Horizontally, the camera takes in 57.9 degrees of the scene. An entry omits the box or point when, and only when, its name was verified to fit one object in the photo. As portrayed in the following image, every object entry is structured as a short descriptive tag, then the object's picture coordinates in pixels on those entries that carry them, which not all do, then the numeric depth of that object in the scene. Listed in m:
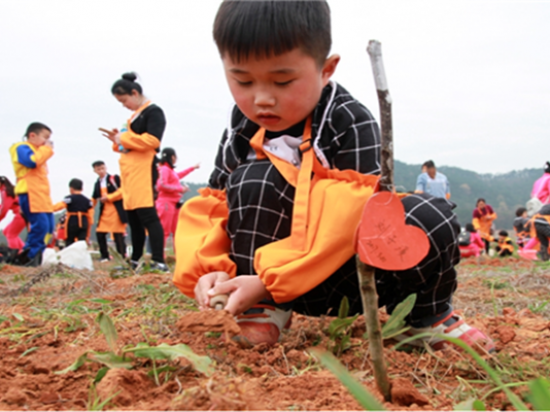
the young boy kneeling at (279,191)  1.20
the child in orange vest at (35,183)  5.74
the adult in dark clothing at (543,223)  6.41
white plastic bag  5.09
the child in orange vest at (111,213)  7.09
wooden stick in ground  0.74
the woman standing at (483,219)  11.48
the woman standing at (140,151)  3.87
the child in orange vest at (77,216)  7.88
